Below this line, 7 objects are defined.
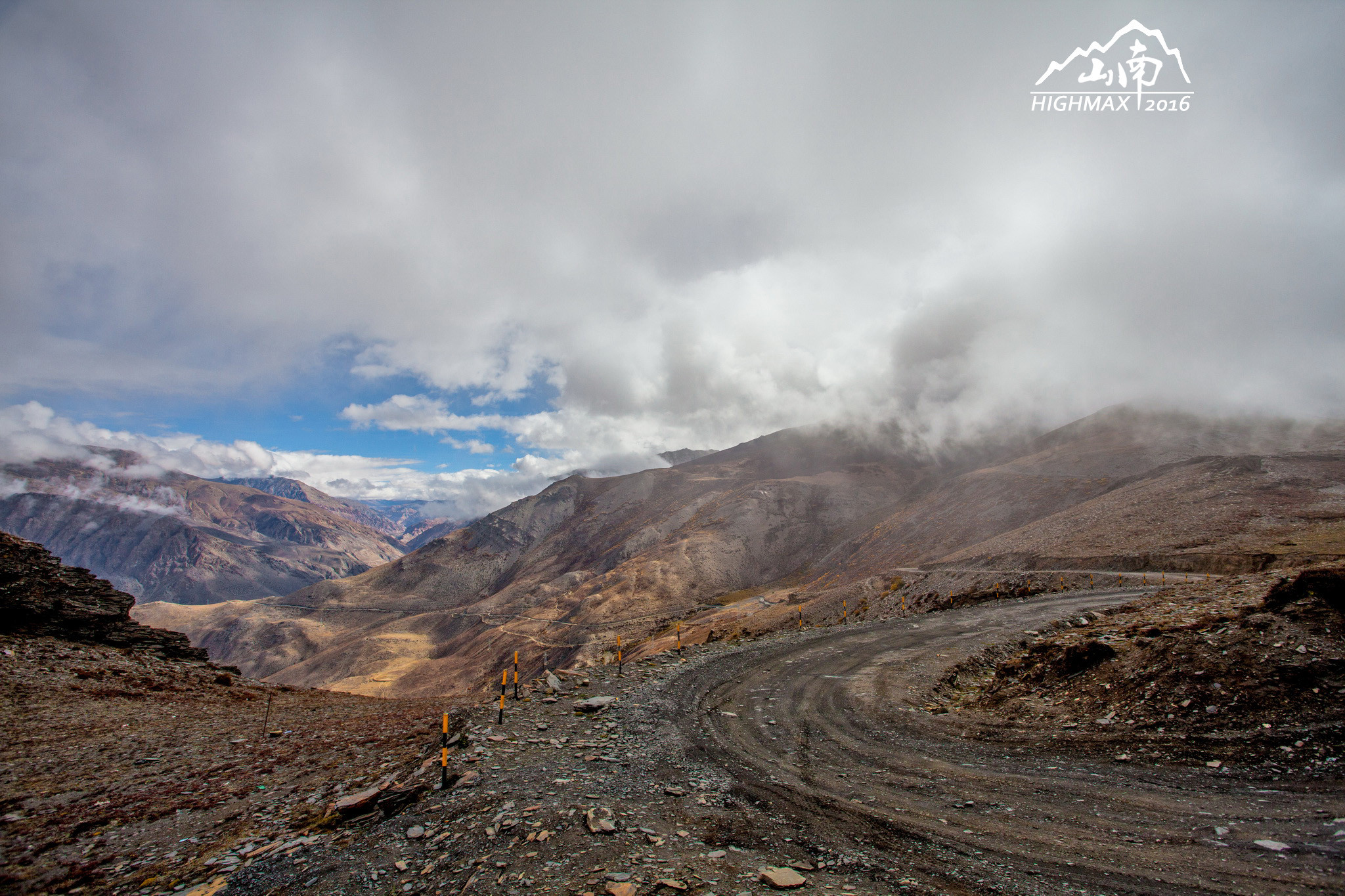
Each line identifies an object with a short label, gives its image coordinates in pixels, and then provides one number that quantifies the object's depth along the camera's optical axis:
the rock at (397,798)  9.66
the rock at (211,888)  7.81
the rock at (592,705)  15.05
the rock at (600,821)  8.17
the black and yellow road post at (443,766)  9.99
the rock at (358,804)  9.84
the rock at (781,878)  6.50
